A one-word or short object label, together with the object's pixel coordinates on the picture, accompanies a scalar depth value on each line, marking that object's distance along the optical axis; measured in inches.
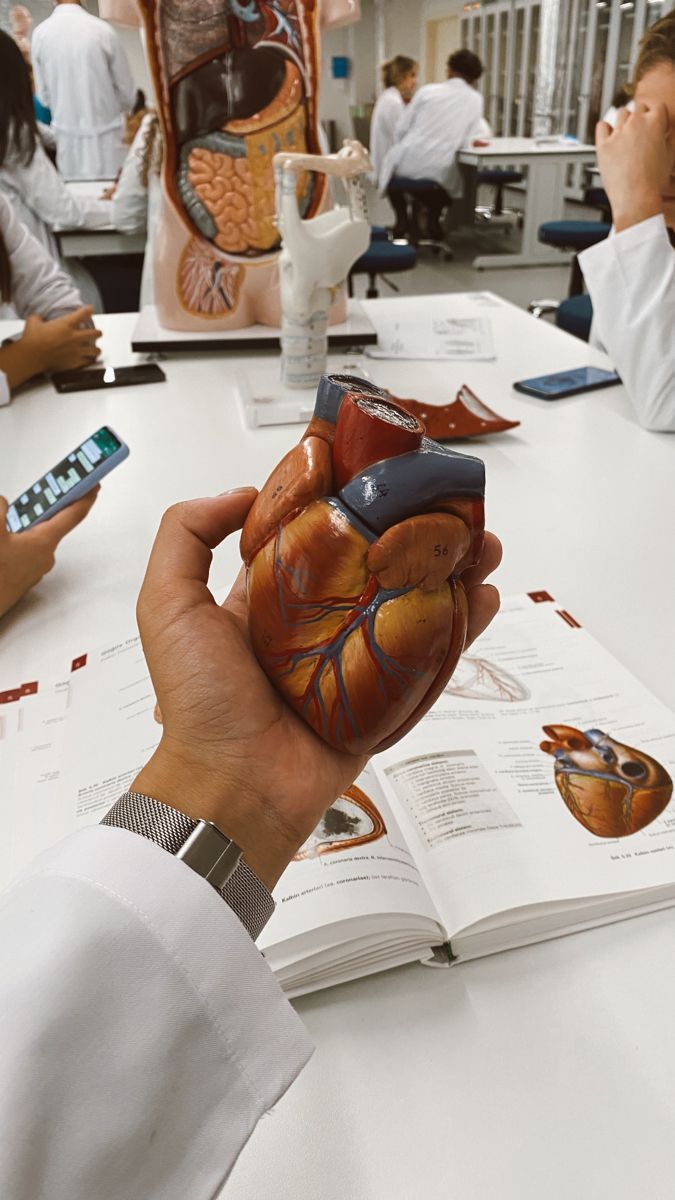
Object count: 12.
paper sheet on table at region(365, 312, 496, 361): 63.4
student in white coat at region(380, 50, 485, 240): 206.2
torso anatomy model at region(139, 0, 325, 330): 59.4
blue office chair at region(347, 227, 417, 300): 131.3
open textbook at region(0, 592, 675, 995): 20.4
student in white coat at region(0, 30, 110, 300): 80.0
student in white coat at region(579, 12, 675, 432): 48.2
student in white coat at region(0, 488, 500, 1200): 14.0
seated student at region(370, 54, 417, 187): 238.2
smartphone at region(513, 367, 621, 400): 55.5
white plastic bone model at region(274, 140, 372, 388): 49.8
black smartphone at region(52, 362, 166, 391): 58.5
